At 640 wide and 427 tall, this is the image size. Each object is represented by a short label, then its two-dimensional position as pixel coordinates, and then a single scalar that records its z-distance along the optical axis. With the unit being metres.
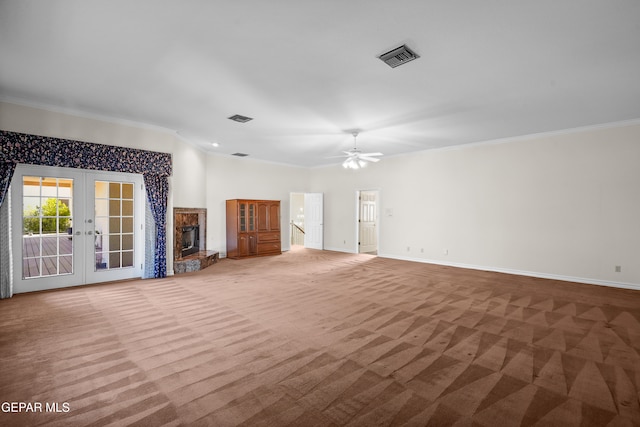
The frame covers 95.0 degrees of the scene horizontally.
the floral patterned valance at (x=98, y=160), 4.31
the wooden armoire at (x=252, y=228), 8.14
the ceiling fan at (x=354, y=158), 6.17
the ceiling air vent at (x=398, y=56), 2.99
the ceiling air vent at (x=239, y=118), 5.11
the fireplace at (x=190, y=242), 6.40
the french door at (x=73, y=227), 4.57
